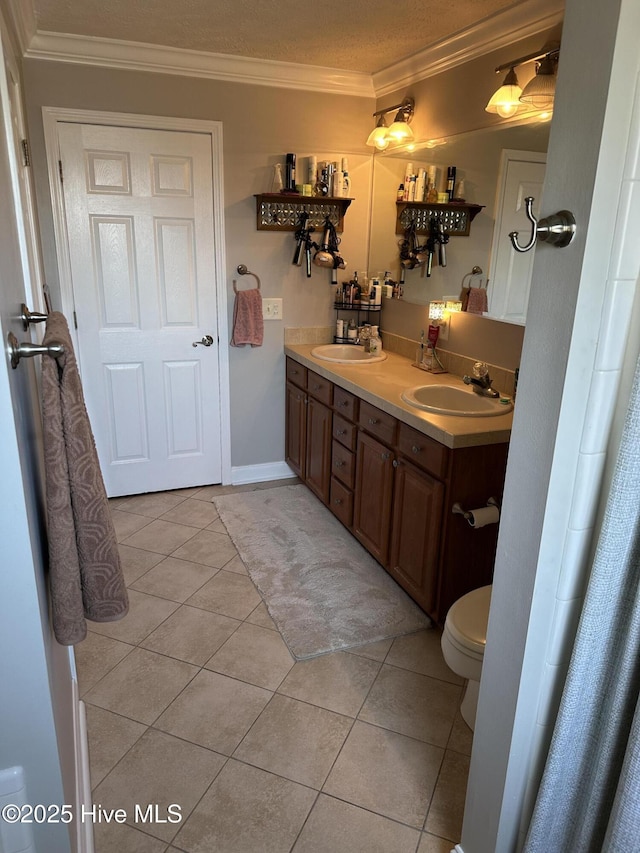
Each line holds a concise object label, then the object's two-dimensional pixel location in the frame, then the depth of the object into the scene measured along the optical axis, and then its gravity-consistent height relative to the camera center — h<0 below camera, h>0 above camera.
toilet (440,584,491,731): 1.76 -1.09
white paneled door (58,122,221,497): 3.14 -0.28
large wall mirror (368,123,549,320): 2.55 +0.28
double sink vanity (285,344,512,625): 2.23 -0.85
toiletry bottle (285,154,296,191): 3.34 +0.41
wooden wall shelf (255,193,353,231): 3.40 +0.22
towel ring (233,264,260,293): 3.47 -0.12
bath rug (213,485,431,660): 2.45 -1.46
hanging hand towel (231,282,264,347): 3.49 -0.39
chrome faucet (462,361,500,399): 2.60 -0.54
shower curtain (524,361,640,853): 0.96 -0.77
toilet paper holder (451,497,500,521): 2.15 -0.89
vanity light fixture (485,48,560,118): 2.21 +0.61
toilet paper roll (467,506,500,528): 2.13 -0.89
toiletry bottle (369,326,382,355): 3.51 -0.53
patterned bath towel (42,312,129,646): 1.13 -0.51
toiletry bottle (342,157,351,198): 3.44 +0.38
